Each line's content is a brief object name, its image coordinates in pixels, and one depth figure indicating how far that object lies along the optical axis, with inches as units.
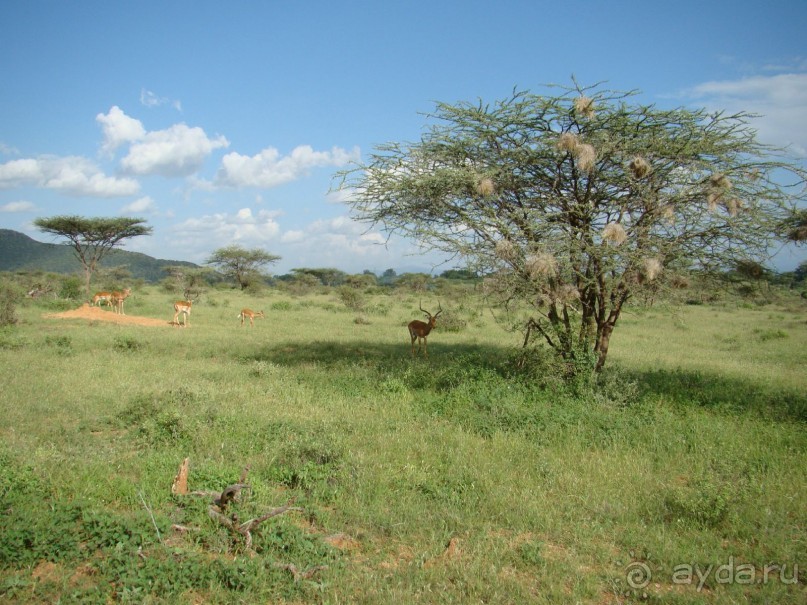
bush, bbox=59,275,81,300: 1034.7
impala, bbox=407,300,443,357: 491.8
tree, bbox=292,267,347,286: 2122.3
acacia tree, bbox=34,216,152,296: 1159.0
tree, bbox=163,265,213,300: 1425.4
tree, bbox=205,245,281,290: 1756.9
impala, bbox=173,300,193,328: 719.7
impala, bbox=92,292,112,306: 816.9
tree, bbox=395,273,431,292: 1550.2
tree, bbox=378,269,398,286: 2272.4
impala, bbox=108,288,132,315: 805.9
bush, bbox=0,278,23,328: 615.5
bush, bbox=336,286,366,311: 1031.1
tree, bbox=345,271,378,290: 1844.2
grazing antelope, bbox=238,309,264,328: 733.9
